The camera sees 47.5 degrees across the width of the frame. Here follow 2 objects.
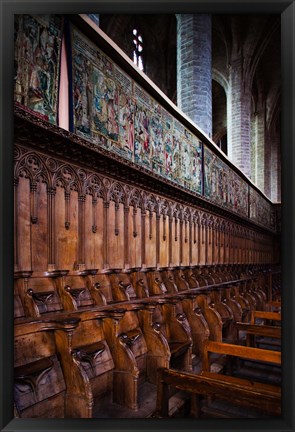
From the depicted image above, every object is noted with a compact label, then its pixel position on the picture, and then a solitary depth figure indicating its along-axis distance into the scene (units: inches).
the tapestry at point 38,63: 121.6
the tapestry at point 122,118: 154.4
